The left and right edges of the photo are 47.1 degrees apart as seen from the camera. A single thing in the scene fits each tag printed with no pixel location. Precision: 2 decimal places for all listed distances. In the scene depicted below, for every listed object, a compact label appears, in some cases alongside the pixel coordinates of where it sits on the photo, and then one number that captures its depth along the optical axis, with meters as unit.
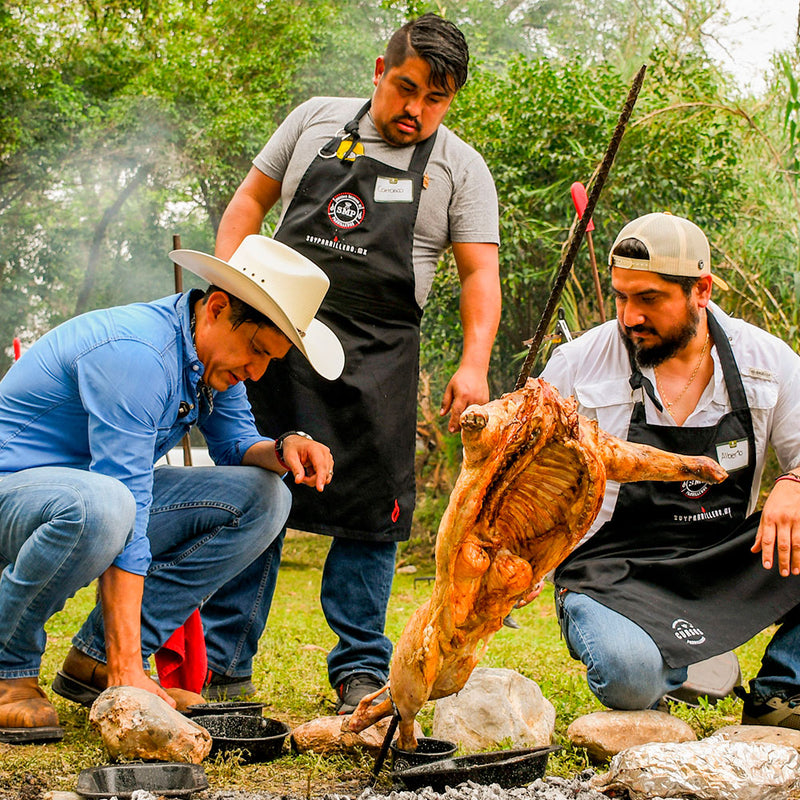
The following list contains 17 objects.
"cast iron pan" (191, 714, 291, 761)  2.71
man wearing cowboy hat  2.79
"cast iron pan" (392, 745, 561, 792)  2.37
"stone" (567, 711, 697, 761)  2.86
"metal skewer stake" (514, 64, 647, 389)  2.03
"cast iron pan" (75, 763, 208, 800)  2.31
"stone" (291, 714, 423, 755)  2.84
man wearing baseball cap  3.12
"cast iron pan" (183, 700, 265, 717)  2.94
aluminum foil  2.33
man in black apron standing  3.56
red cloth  3.32
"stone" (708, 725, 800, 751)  2.78
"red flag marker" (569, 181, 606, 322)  4.06
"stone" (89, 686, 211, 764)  2.44
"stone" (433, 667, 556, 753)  2.95
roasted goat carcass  2.29
